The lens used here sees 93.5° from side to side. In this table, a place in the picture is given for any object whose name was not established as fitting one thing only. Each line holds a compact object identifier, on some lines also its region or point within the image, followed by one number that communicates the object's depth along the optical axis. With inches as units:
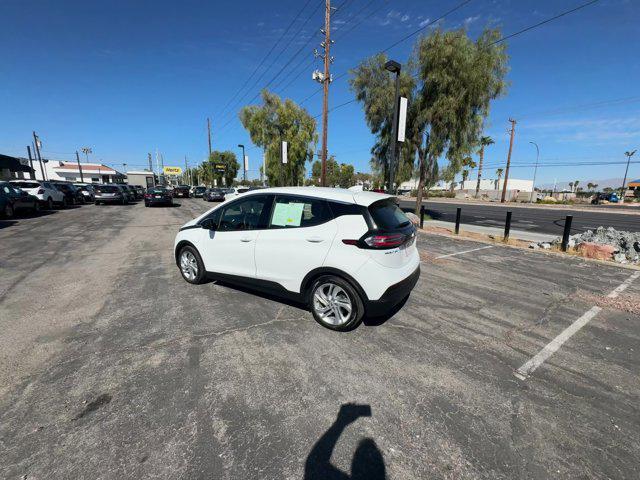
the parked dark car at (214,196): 1237.7
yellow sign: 4439.0
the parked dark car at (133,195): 1092.5
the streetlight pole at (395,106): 429.7
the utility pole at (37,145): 1888.5
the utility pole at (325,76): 698.8
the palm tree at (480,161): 2255.3
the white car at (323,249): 133.2
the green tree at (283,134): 1245.7
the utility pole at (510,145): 1802.4
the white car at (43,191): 633.0
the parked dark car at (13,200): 498.3
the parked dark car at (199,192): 1653.5
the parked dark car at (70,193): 807.7
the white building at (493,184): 4222.4
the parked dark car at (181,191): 1444.4
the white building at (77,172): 3567.9
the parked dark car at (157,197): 868.6
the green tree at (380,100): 612.2
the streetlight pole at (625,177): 2430.2
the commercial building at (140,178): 1983.3
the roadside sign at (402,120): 474.3
